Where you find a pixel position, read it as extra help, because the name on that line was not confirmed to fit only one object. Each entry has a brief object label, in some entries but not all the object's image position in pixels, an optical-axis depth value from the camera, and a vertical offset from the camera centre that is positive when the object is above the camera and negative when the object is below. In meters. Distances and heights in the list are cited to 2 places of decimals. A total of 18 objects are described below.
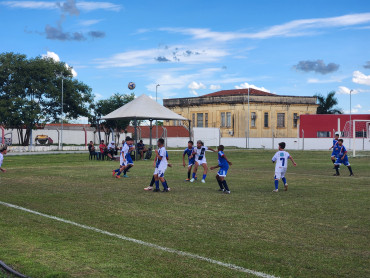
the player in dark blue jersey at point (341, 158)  23.19 -0.93
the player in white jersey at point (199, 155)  19.55 -0.67
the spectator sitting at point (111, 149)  36.94 -0.77
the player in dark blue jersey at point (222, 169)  15.72 -0.99
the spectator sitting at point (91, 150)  38.72 -0.92
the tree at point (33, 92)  54.81 +5.44
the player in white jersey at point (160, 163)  15.73 -0.77
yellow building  76.56 +4.20
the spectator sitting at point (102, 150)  37.94 -0.86
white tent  39.16 +2.14
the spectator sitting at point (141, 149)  39.47 -0.83
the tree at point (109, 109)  66.62 +3.90
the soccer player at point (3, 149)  16.41 -0.33
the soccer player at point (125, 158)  21.58 -0.85
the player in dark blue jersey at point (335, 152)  23.73 -0.66
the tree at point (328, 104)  92.44 +6.25
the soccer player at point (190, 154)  20.15 -0.62
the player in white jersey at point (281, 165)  16.22 -0.87
